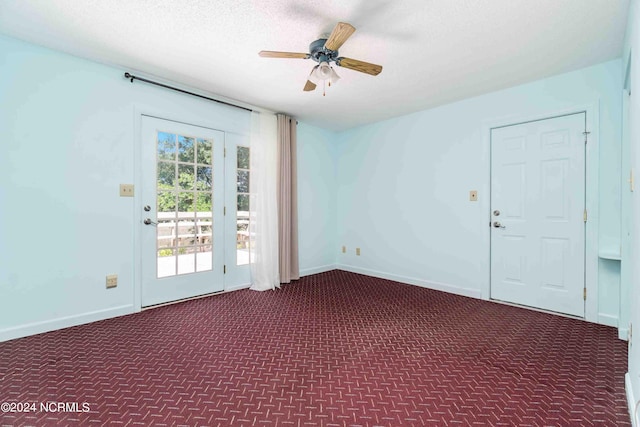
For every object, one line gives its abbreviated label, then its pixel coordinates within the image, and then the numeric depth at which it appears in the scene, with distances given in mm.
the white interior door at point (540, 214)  3070
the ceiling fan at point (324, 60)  2289
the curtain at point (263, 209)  4110
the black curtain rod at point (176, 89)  3064
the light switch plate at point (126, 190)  3072
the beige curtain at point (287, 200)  4387
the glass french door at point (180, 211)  3266
